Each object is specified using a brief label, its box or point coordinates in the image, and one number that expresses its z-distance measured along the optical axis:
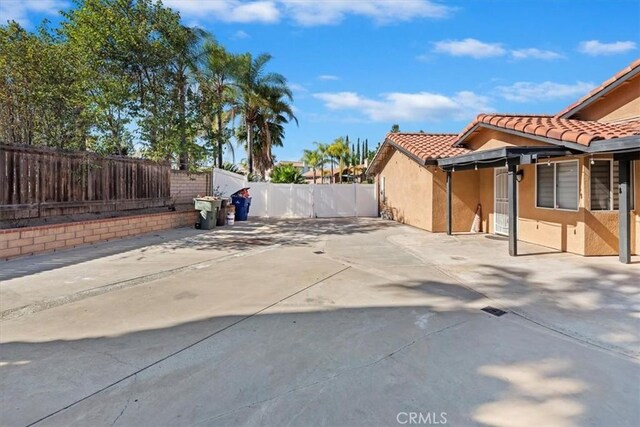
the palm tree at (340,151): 42.03
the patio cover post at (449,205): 12.55
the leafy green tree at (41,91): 10.16
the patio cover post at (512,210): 8.62
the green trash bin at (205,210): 13.94
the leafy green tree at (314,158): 44.94
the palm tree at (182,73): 12.62
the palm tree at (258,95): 24.80
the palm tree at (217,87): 13.73
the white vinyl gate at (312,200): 20.73
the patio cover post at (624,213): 7.54
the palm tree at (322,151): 44.29
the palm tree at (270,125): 26.81
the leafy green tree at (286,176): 24.12
